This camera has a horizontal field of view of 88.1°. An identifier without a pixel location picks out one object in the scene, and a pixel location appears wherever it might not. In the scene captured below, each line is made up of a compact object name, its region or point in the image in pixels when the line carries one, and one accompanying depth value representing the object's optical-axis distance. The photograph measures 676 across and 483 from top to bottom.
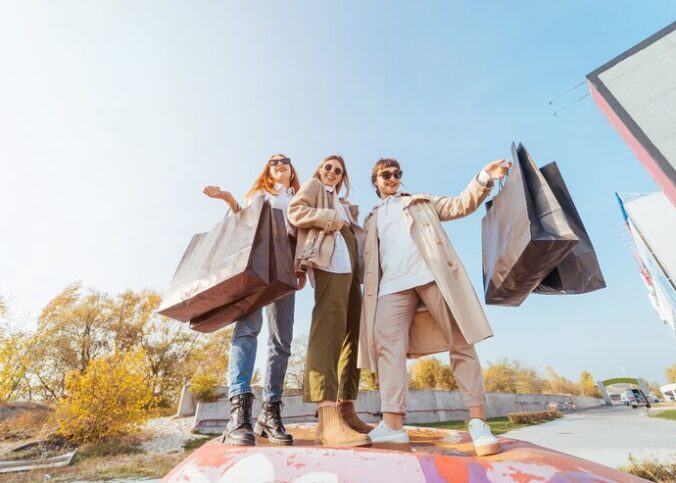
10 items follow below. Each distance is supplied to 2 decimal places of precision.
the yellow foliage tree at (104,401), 10.36
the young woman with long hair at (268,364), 1.83
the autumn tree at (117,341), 18.31
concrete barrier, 13.41
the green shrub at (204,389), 15.03
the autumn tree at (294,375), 19.47
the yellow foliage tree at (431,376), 26.44
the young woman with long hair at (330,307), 1.88
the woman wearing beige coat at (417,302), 1.91
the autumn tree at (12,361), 13.50
